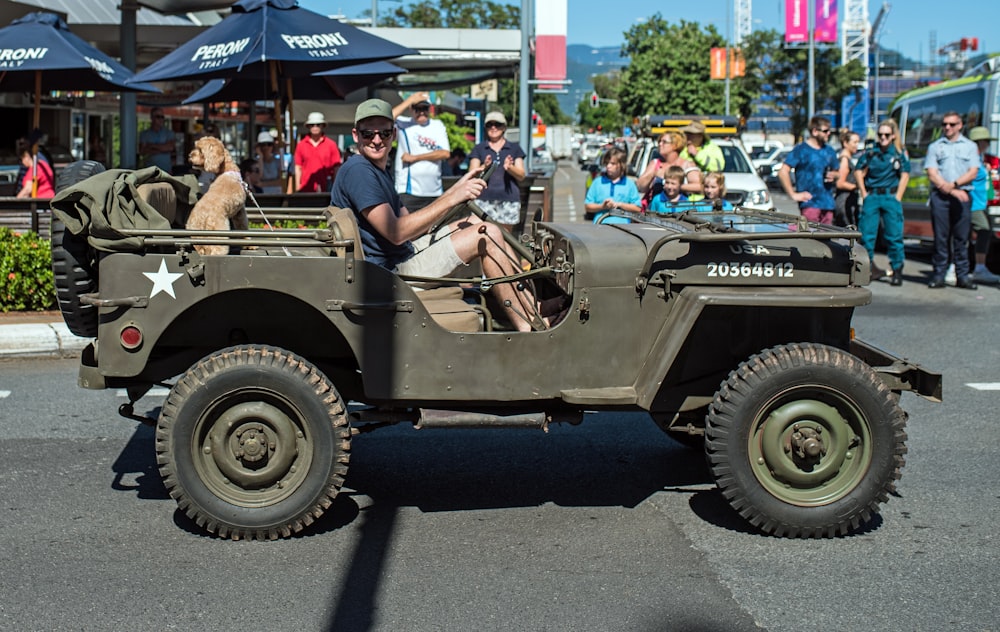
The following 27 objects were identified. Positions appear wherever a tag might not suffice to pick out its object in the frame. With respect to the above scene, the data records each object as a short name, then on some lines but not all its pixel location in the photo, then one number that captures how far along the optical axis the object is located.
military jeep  4.75
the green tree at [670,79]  58.78
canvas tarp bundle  4.70
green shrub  9.44
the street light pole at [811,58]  50.31
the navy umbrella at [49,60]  11.53
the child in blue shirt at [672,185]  9.57
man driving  5.38
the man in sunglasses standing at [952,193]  12.66
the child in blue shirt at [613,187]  10.12
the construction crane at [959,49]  77.19
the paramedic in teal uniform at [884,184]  12.59
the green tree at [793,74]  62.28
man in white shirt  11.78
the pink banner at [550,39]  17.06
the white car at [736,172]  15.01
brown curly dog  5.85
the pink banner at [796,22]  57.00
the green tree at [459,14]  64.94
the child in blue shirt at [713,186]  9.60
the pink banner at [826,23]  56.84
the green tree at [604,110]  106.59
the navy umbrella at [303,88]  13.96
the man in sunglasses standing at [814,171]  12.26
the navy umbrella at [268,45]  10.91
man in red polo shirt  12.88
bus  15.05
